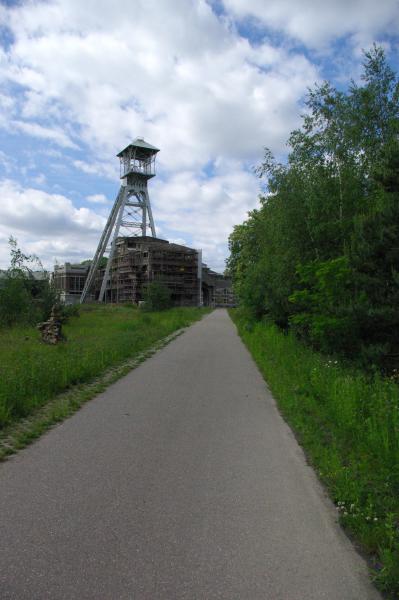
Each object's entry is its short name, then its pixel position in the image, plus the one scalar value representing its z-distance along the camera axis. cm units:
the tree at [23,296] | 3012
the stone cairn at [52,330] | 1910
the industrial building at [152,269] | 10006
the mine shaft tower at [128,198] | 10500
